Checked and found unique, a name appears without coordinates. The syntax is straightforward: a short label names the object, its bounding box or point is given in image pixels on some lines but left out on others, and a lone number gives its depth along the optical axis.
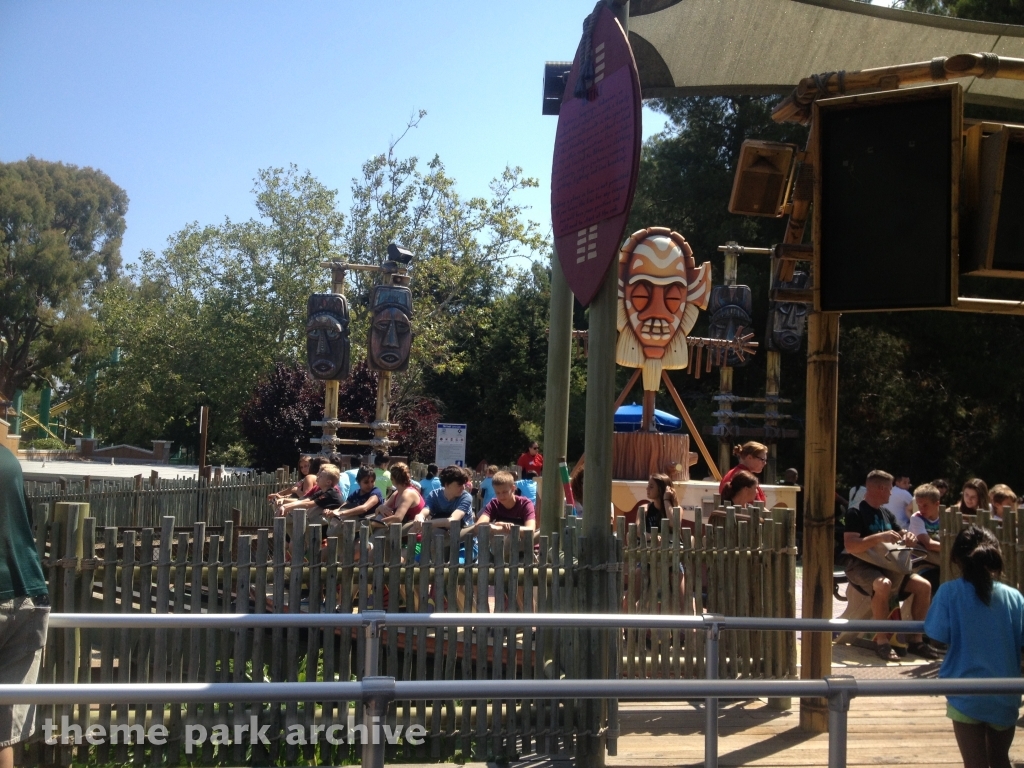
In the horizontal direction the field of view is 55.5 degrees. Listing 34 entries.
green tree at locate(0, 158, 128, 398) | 51.88
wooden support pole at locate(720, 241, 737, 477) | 19.83
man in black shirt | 7.26
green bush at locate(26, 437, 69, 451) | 52.11
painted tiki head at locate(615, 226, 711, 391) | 12.42
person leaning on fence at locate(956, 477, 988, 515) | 8.98
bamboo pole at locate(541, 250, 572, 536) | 5.97
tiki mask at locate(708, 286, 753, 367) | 19.83
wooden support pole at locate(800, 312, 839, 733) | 5.18
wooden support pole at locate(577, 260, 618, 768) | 5.12
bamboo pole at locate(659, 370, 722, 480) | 13.33
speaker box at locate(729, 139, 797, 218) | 5.45
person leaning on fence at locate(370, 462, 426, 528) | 8.24
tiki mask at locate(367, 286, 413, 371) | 17.55
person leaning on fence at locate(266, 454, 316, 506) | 12.39
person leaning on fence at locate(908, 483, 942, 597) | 8.33
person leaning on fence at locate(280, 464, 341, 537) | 9.55
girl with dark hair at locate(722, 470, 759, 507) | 7.29
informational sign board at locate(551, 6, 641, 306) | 4.62
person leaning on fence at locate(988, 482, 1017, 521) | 8.48
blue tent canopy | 17.73
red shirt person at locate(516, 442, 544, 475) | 16.95
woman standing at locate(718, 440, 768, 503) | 7.87
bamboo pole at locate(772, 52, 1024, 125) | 4.57
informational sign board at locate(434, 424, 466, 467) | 14.48
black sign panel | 4.45
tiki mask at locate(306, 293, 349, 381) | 17.56
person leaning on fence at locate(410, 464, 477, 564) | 7.88
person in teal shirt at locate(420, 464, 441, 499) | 11.38
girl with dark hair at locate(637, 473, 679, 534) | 7.82
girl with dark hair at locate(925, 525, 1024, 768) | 3.66
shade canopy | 5.61
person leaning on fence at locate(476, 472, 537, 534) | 7.33
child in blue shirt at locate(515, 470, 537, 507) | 10.00
